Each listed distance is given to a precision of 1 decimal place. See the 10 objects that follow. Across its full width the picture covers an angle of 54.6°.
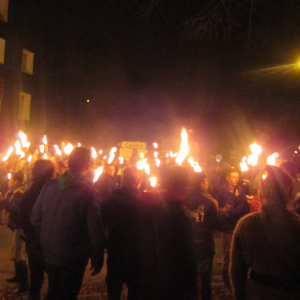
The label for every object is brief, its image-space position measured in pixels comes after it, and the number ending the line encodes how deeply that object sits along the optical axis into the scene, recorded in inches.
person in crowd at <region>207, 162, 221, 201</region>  317.1
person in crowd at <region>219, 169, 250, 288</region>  190.2
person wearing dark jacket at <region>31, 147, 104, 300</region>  111.7
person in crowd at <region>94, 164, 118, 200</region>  268.1
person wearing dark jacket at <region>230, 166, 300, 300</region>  81.0
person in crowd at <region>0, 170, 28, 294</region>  173.0
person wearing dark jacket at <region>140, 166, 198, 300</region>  88.9
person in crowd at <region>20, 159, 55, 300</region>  137.9
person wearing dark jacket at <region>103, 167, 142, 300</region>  105.2
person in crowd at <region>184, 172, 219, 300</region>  148.9
